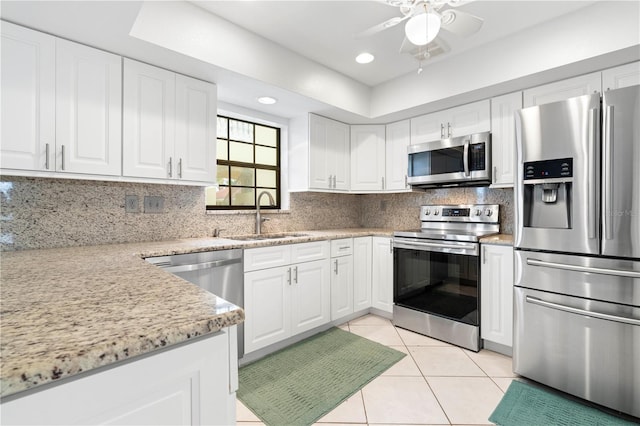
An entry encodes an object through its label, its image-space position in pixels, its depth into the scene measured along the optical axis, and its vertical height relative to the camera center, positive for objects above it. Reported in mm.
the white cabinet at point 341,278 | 2945 -636
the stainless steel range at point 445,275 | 2543 -553
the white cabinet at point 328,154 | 3236 +663
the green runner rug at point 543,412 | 1681 -1142
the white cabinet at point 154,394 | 516 -348
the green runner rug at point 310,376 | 1809 -1141
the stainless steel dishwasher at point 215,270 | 1934 -386
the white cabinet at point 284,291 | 2332 -652
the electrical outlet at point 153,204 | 2391 +75
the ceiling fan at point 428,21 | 1588 +1065
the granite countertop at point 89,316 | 519 -237
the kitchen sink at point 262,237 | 2807 -222
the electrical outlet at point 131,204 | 2293 +71
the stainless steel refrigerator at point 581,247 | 1676 -200
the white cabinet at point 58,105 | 1638 +628
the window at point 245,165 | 2977 +502
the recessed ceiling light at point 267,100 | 2748 +1042
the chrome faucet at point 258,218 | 2996 -44
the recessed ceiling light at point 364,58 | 2710 +1409
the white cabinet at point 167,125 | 2039 +636
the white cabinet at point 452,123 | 2811 +901
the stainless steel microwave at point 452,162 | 2748 +500
